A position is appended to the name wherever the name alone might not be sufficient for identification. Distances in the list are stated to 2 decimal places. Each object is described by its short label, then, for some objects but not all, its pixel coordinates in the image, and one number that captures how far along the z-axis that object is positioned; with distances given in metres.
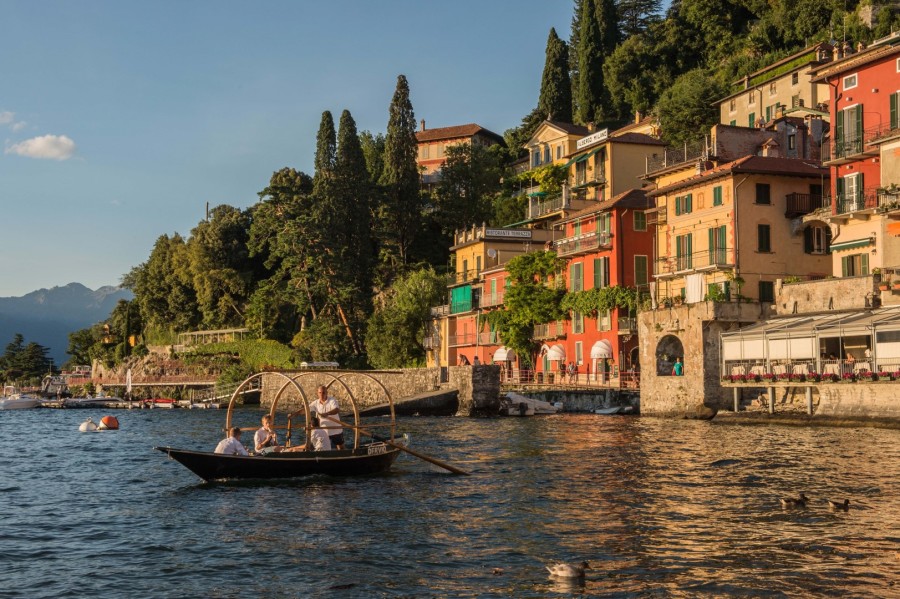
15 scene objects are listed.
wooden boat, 25.53
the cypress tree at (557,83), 100.76
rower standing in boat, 27.05
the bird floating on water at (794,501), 20.60
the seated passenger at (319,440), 27.09
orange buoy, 58.72
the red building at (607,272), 60.75
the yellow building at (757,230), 51.41
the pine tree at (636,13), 111.75
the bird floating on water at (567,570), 14.61
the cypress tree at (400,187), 89.06
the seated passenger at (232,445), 26.03
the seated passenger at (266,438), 26.73
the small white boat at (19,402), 97.45
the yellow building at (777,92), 69.00
